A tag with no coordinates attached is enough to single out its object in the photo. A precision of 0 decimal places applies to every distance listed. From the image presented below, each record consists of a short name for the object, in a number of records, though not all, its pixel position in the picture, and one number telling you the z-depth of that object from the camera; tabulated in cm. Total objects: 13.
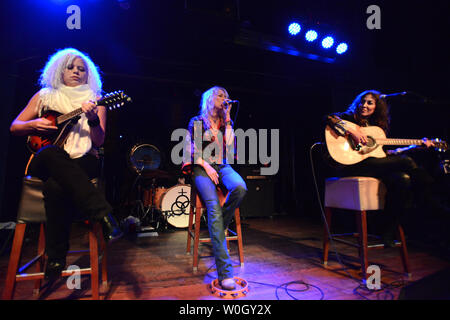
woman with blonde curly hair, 134
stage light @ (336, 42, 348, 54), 368
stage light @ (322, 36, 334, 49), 359
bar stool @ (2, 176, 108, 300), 130
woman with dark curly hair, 187
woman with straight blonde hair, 170
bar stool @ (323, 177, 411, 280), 182
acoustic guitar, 204
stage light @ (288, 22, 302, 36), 339
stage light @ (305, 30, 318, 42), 349
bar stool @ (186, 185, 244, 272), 203
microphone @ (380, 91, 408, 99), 200
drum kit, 390
